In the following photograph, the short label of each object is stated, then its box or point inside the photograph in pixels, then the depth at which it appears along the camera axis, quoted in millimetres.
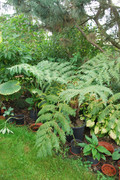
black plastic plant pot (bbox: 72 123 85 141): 2191
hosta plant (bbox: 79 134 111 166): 1786
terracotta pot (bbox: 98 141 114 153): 2051
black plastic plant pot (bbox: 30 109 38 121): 2797
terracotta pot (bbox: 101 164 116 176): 1721
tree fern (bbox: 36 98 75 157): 1430
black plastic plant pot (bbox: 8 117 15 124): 2686
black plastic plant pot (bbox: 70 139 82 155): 2012
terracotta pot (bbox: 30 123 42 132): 2529
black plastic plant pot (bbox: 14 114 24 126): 2631
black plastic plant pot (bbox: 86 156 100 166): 1851
